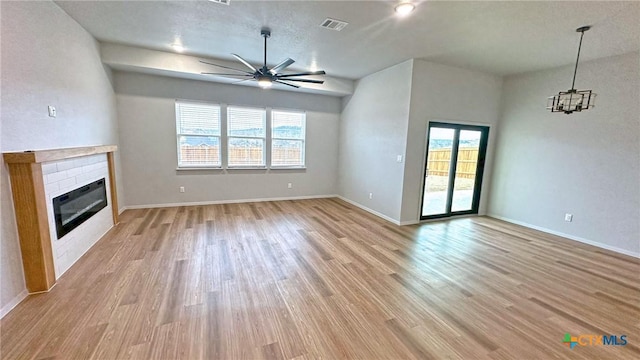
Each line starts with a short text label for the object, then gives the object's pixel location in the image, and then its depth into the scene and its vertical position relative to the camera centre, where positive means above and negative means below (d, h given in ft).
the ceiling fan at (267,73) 11.14 +3.40
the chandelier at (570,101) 10.55 +2.42
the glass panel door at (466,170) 17.19 -1.28
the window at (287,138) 20.36 +0.65
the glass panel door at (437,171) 16.14 -1.34
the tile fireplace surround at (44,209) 7.30 -2.15
